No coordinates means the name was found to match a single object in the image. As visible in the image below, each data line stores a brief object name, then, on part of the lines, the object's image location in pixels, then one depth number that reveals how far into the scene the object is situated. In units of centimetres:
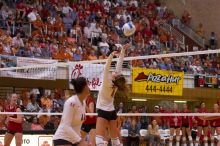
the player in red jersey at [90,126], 991
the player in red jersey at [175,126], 1700
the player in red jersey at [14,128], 1019
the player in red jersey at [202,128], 1675
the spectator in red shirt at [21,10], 2036
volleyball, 805
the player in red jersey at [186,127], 1717
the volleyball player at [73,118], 573
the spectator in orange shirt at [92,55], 2011
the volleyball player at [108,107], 761
